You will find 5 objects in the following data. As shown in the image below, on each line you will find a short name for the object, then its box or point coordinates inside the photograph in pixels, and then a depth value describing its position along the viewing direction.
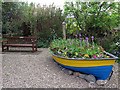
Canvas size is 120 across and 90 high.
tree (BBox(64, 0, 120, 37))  3.74
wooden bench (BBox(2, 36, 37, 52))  3.38
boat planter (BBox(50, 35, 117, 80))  1.98
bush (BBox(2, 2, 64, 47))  4.14
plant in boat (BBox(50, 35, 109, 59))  2.12
